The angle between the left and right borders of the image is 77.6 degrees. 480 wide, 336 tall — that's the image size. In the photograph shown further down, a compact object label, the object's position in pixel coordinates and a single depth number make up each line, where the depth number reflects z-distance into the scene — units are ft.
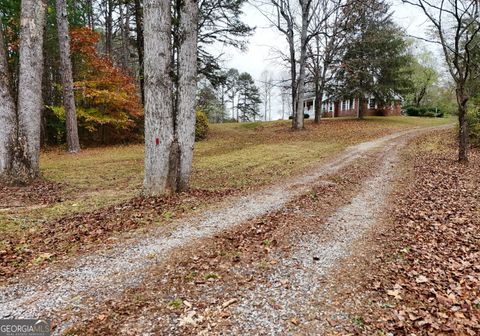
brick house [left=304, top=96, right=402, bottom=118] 115.03
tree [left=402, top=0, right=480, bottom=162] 34.47
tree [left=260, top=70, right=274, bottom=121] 197.78
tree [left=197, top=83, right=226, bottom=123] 101.85
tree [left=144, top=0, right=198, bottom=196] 21.11
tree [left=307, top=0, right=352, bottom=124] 72.58
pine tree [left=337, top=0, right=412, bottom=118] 83.92
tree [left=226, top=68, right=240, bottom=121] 165.36
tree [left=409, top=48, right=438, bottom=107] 137.90
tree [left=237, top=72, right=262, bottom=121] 164.96
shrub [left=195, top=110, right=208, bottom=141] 72.38
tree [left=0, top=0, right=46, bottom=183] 25.70
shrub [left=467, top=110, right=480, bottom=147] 49.35
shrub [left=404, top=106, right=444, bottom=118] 127.69
